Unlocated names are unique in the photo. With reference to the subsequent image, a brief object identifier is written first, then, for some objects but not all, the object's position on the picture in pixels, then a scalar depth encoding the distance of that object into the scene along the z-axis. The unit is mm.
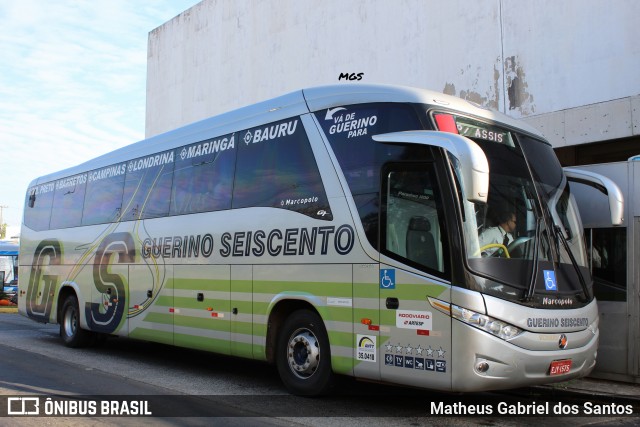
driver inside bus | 6414
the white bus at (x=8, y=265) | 30150
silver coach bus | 6285
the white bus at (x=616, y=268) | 8680
